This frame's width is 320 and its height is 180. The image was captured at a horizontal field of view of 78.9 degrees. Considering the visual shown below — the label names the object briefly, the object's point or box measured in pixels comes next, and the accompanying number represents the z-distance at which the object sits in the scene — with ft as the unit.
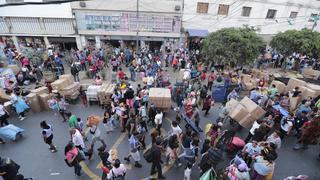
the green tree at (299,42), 50.34
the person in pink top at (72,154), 19.11
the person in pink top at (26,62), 46.42
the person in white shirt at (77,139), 21.24
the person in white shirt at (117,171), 17.26
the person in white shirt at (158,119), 26.43
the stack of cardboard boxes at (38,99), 32.29
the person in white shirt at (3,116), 27.27
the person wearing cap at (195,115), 27.93
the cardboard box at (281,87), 38.89
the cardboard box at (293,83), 37.51
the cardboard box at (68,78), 36.56
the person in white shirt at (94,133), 23.31
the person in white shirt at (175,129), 22.49
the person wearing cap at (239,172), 17.90
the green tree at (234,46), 44.24
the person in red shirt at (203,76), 45.61
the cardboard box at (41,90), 33.40
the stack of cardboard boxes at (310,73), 50.09
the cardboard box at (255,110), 27.09
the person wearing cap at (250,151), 20.45
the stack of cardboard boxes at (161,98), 30.89
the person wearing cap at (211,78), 41.91
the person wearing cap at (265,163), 18.16
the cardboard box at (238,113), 27.27
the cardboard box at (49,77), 40.63
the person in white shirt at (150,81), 39.24
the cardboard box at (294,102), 33.35
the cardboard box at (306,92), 34.13
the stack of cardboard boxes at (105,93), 33.22
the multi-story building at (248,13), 62.54
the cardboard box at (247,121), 27.20
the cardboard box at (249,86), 40.62
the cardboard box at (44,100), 33.17
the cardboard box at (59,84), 34.09
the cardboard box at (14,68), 44.19
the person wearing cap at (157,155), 19.03
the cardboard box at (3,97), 32.60
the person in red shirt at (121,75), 42.56
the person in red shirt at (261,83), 38.47
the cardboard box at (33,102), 32.09
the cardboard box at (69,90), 34.83
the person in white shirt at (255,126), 23.88
